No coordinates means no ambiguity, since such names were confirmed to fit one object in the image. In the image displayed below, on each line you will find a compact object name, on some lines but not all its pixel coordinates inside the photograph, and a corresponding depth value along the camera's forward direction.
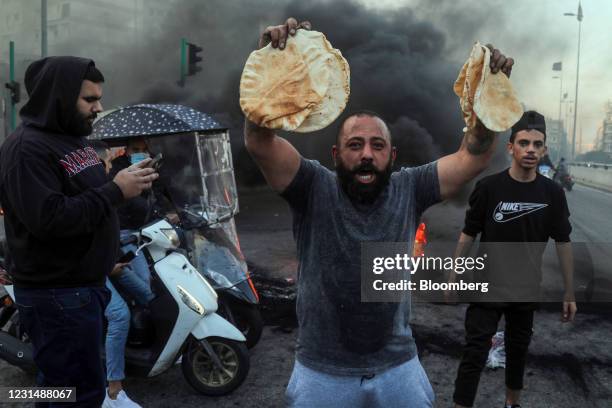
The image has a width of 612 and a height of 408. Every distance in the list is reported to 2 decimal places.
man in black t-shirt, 3.19
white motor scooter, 3.57
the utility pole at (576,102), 12.66
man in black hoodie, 2.19
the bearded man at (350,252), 1.96
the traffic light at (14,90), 12.68
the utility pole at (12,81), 12.34
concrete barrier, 26.09
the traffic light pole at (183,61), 13.00
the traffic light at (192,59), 13.32
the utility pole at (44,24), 14.18
